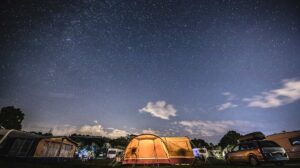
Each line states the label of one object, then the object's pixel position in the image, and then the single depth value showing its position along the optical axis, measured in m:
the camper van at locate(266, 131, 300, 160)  12.25
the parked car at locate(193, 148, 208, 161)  19.04
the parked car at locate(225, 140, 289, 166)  7.16
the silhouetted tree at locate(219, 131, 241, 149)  55.62
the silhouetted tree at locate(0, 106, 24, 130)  35.66
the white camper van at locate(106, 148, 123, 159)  25.02
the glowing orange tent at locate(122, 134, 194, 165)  9.66
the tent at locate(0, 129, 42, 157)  12.92
